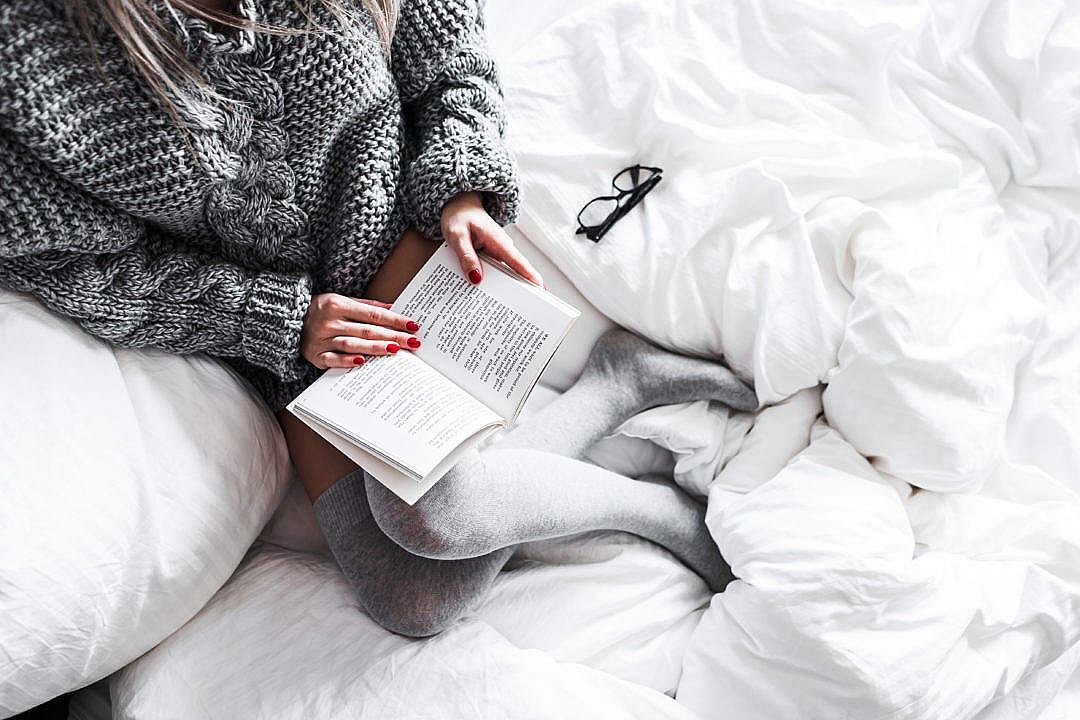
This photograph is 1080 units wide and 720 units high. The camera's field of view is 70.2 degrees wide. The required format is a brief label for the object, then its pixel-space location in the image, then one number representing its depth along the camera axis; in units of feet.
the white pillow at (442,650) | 2.36
